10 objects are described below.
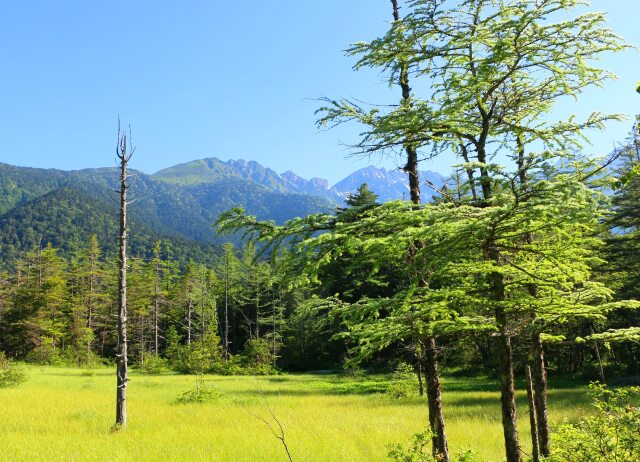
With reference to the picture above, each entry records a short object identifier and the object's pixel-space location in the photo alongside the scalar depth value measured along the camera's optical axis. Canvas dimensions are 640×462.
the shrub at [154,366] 44.53
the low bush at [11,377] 25.13
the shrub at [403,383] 24.38
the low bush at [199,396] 21.55
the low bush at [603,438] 5.00
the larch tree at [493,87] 5.83
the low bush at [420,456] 5.59
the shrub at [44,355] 50.12
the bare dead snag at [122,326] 13.59
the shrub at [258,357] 43.06
